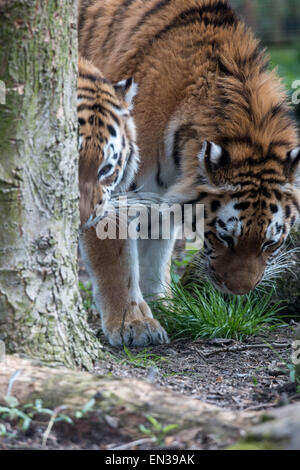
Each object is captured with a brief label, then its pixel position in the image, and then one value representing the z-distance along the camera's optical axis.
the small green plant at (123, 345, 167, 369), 6.36
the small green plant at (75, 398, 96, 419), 4.33
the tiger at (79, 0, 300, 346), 6.89
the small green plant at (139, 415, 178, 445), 4.18
